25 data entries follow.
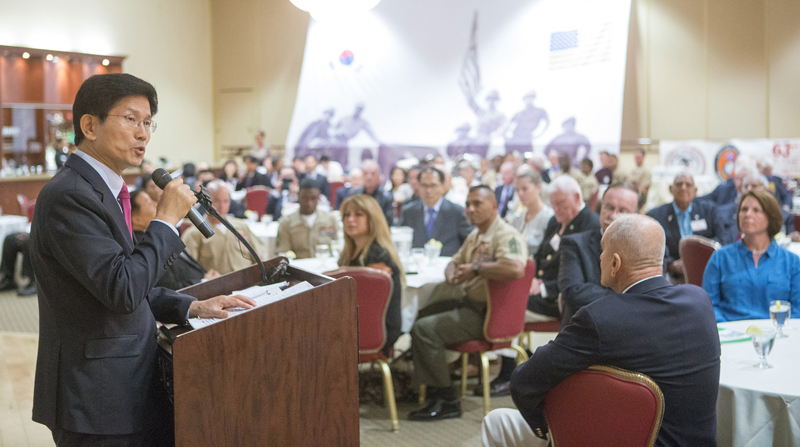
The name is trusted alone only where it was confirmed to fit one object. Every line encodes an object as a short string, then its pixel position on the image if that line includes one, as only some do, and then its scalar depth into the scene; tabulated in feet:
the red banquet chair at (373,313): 11.35
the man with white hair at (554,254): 13.91
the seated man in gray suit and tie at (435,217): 18.98
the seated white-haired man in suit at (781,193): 21.97
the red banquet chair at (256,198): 28.99
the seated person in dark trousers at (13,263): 24.14
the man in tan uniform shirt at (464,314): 12.30
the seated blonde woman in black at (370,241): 12.51
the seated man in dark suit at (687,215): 17.71
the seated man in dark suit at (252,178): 35.14
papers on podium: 5.10
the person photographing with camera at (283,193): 26.35
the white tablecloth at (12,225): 24.84
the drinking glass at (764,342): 7.55
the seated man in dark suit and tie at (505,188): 26.18
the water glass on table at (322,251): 14.64
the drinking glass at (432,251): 15.43
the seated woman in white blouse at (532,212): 17.83
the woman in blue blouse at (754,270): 10.46
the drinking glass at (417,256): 15.06
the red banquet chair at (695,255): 13.21
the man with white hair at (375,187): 21.91
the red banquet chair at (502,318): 12.33
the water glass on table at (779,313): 8.59
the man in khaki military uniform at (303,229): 17.94
